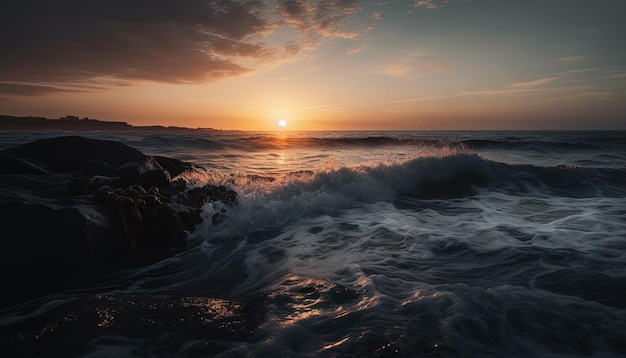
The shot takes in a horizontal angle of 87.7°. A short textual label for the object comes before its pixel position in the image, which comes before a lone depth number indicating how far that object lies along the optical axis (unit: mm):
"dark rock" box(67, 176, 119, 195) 5312
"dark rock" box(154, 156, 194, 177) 9828
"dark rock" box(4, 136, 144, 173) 8547
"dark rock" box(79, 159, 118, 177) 7332
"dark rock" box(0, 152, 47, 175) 6262
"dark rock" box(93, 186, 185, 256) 4730
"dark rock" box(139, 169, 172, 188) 6908
